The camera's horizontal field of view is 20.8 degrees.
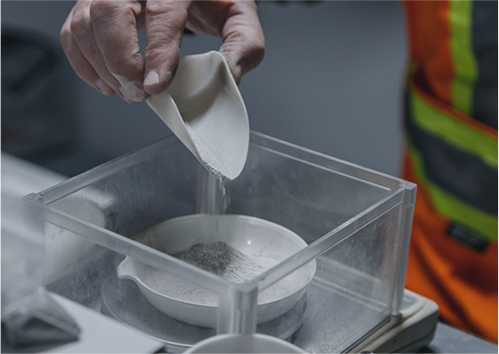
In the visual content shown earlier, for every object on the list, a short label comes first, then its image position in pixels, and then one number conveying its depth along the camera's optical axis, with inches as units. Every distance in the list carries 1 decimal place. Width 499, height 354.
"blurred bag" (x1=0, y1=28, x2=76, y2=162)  89.8
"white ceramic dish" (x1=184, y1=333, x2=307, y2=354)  31.2
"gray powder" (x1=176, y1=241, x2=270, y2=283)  35.2
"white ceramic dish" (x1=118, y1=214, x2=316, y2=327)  32.9
